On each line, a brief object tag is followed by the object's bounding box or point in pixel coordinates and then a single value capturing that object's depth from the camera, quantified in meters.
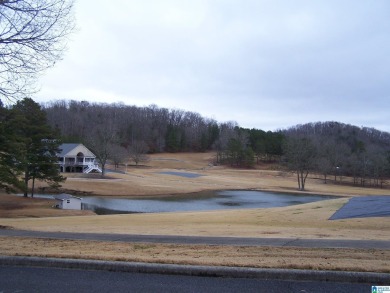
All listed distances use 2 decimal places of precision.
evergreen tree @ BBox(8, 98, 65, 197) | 43.44
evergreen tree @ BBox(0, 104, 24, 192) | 32.19
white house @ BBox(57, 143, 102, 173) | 85.75
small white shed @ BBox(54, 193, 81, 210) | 38.81
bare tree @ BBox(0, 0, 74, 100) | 9.88
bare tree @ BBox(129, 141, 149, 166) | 114.56
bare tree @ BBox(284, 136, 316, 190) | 77.56
